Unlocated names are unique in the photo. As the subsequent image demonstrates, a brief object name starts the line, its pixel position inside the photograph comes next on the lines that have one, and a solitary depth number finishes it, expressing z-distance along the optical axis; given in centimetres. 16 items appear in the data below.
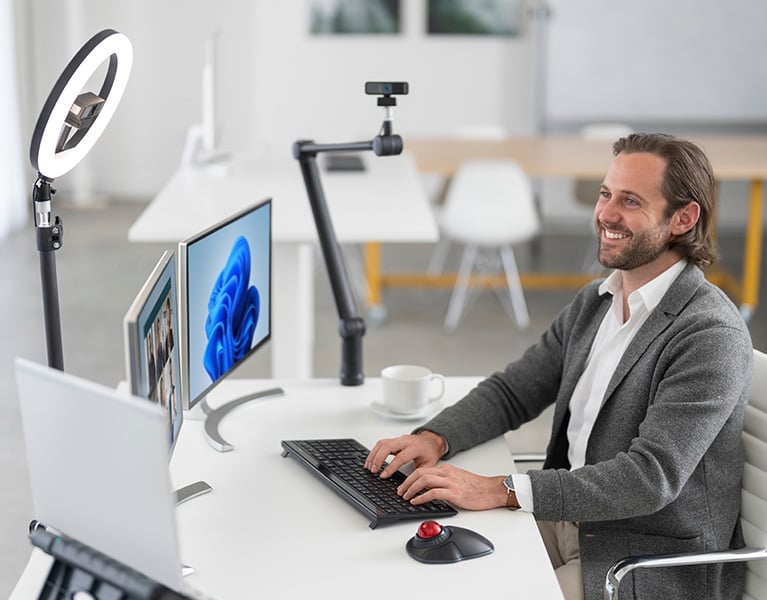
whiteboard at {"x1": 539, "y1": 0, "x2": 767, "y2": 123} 671
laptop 119
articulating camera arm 235
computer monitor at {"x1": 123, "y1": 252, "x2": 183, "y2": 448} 141
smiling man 176
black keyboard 173
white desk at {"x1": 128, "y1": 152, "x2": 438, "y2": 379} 340
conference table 484
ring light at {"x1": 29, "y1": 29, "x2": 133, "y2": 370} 163
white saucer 216
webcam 212
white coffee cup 216
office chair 174
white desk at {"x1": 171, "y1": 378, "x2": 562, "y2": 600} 155
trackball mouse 161
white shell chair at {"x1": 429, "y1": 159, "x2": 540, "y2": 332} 473
